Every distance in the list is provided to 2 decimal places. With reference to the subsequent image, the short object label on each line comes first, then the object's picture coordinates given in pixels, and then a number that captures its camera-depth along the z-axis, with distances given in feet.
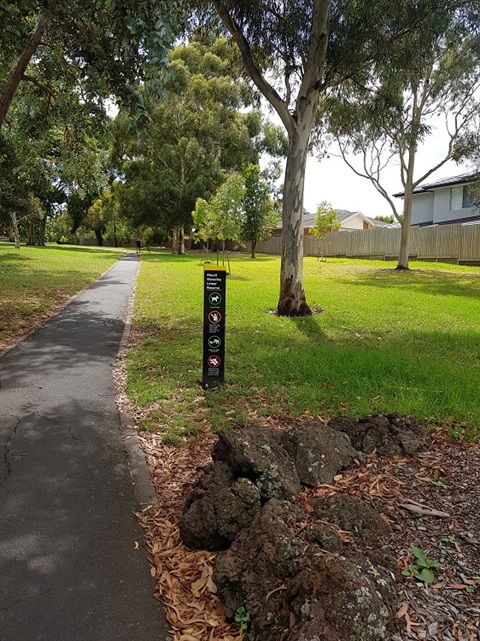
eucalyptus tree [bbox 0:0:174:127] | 16.83
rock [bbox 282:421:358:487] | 11.72
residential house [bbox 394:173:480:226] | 110.83
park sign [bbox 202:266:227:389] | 17.98
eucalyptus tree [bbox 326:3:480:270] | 38.06
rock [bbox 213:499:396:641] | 6.85
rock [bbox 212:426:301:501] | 10.66
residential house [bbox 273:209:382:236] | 180.94
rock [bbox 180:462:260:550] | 9.77
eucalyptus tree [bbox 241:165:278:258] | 119.75
